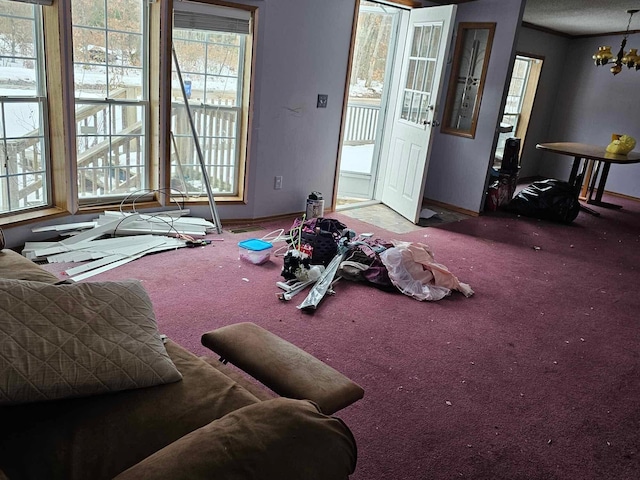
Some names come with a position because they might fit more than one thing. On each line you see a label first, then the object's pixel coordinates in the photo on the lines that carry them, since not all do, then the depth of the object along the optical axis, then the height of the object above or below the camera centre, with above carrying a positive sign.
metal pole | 3.82 -0.68
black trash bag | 5.46 -0.99
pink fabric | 3.35 -1.15
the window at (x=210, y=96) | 3.88 -0.21
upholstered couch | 0.93 -0.73
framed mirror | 5.21 +0.20
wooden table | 5.65 -0.48
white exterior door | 4.59 -0.13
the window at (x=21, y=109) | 3.23 -0.38
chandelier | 5.47 +0.58
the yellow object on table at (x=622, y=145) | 5.82 -0.33
